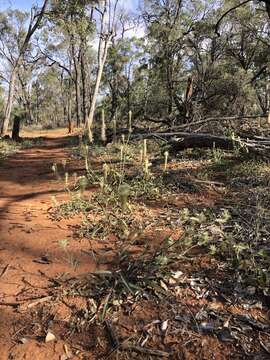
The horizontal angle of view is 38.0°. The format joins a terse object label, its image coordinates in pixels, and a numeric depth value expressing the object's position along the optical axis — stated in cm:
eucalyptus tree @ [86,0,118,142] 1756
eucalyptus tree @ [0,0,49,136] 3043
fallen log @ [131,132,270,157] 604
